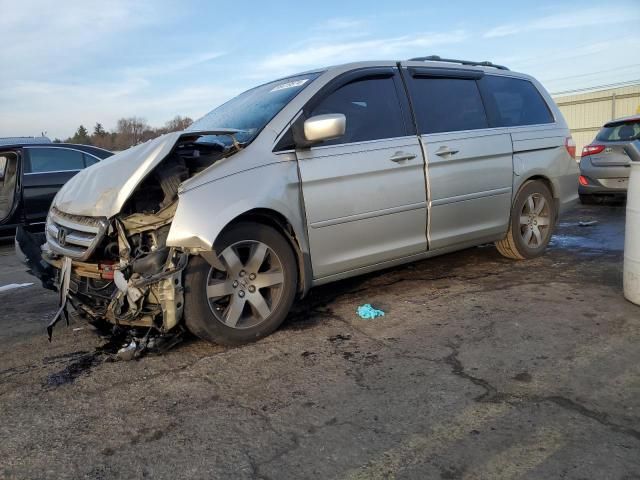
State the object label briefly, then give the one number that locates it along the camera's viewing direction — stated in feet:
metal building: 73.56
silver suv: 29.32
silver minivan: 11.10
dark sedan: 27.58
